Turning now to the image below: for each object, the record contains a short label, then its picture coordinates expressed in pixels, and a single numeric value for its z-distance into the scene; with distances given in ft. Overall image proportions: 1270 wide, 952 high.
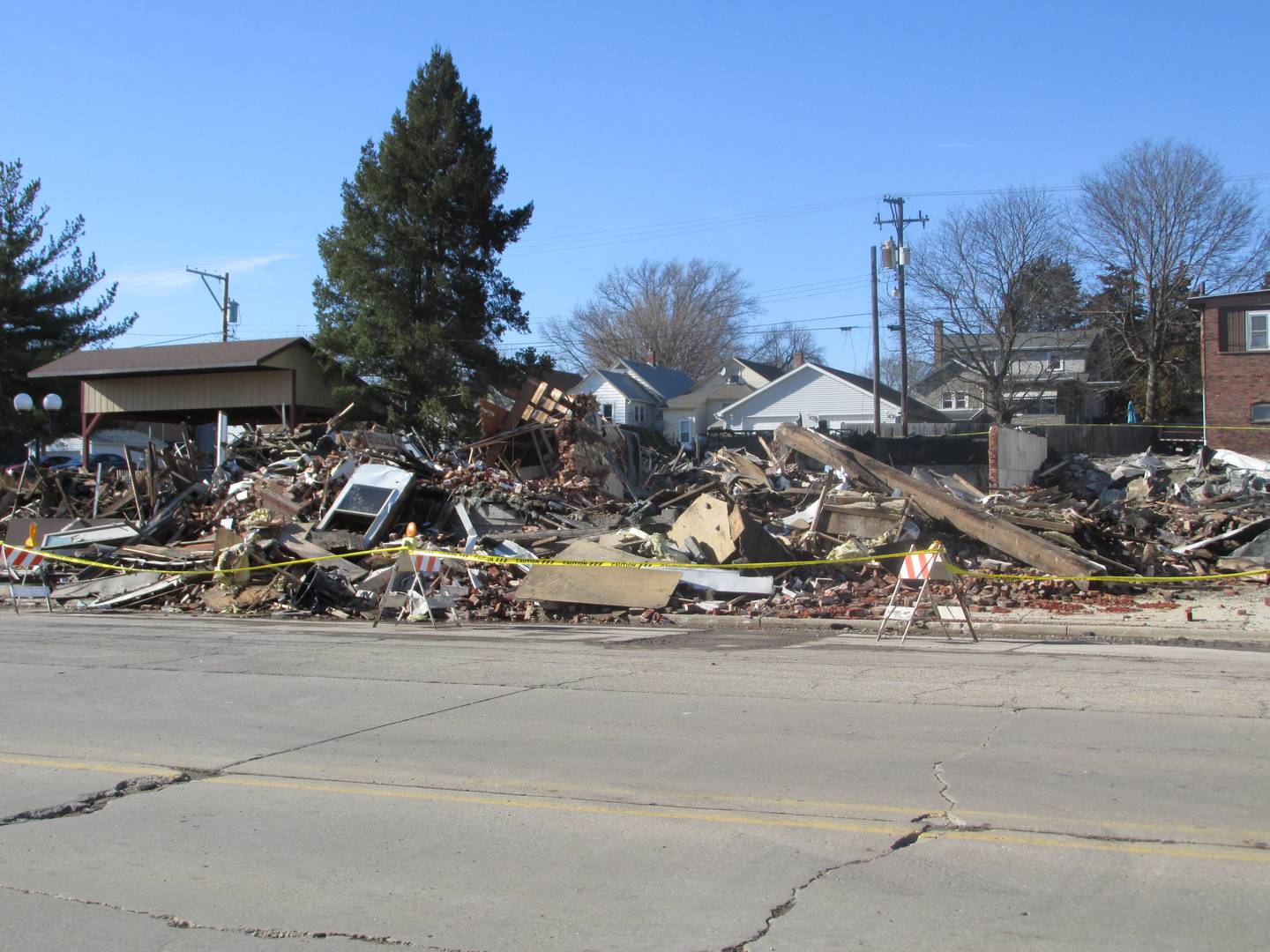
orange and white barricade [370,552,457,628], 53.11
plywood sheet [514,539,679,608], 53.93
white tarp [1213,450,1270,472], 91.50
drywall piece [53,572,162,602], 63.46
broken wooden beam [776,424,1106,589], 56.57
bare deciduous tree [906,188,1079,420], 167.94
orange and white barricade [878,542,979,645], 44.29
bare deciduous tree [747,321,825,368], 301.43
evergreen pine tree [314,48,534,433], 108.88
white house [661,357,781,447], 208.13
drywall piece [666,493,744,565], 60.23
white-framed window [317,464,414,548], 65.77
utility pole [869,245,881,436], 137.18
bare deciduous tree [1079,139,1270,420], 159.02
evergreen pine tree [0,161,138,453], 124.67
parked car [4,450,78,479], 89.20
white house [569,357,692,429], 204.03
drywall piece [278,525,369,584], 60.34
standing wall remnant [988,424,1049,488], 87.71
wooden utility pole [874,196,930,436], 136.67
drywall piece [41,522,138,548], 68.90
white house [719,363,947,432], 187.62
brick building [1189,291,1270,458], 131.54
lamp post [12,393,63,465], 89.51
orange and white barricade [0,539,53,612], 60.90
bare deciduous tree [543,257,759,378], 256.52
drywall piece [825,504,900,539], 62.75
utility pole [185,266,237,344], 176.24
